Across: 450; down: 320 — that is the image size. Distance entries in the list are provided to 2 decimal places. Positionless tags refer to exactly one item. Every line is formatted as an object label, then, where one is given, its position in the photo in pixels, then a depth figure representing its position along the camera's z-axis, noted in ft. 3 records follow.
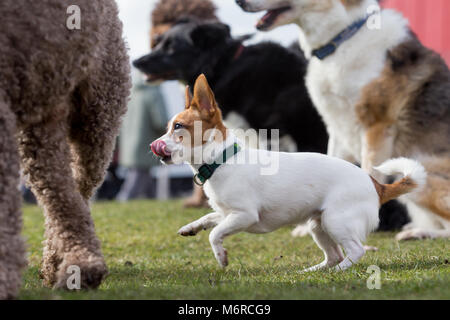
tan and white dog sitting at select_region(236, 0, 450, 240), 14.07
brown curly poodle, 6.72
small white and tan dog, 9.39
